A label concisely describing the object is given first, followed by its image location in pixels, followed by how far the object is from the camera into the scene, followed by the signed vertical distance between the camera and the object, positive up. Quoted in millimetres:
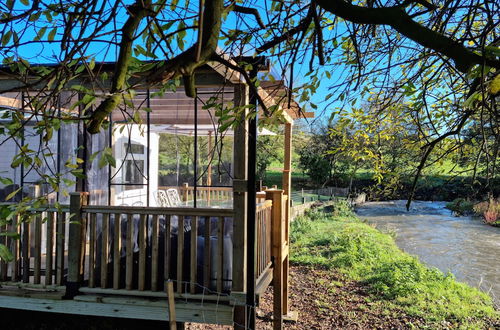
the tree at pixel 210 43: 1392 +598
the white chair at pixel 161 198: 9133 -526
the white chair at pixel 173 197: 9501 -521
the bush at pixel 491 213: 16375 -1470
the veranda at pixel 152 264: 3607 -858
